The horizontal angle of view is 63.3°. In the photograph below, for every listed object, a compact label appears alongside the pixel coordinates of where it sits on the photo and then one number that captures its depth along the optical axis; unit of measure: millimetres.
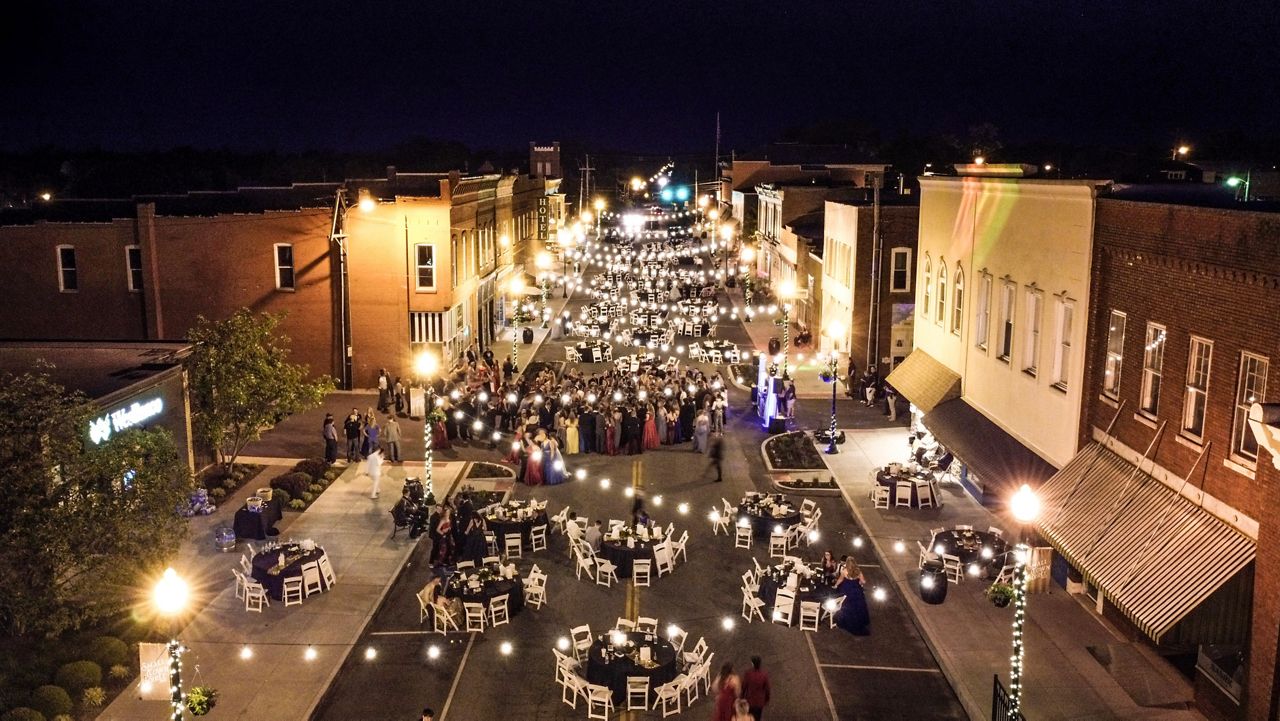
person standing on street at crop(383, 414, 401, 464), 30184
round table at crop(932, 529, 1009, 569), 21469
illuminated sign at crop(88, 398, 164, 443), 21330
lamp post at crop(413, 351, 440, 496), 25875
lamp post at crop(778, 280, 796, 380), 51922
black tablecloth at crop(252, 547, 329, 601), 20141
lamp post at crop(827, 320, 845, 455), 31691
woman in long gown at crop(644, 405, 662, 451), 32469
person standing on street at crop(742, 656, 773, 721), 15000
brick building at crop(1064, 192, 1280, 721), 13547
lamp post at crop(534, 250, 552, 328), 72188
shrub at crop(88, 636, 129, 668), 16984
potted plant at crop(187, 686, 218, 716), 14375
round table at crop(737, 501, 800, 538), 23788
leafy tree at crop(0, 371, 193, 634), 14711
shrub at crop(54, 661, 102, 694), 16000
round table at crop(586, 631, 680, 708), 16344
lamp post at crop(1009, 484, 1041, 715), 15289
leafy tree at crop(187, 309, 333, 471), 26672
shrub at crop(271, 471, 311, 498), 26547
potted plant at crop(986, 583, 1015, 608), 18062
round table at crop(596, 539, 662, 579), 21719
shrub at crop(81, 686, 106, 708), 15711
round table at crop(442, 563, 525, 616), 19297
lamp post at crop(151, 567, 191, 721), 13031
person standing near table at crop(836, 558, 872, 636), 19016
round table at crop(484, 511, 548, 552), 23406
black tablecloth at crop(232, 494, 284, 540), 23438
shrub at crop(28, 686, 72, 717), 15250
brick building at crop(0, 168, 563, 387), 37750
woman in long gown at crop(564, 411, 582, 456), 31781
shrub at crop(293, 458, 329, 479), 28438
